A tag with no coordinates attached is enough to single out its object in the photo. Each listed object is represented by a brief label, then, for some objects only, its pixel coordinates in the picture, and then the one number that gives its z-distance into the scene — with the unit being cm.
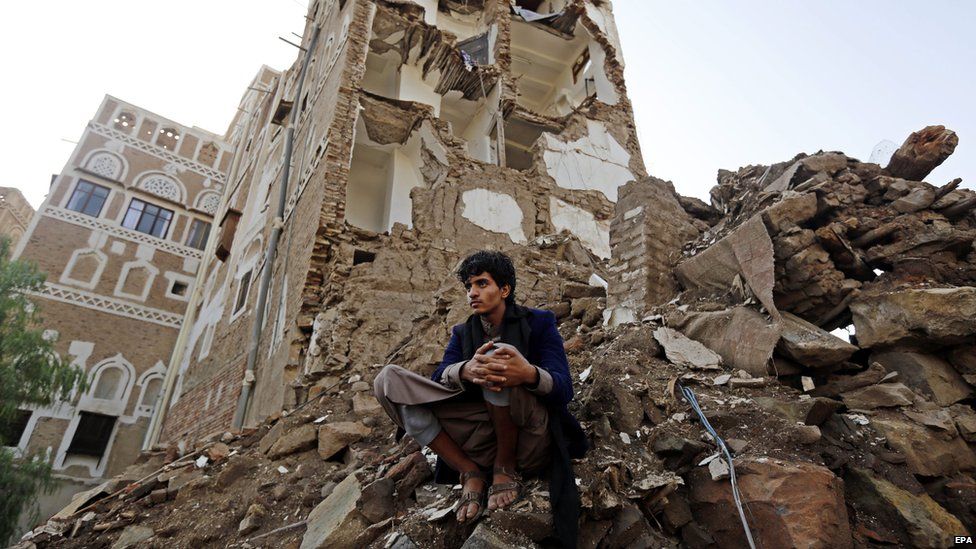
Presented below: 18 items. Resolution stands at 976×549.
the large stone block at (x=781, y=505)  216
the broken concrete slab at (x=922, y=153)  409
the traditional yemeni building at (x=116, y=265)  1550
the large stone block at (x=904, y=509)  224
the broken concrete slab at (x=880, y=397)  285
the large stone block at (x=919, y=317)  293
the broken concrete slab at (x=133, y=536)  381
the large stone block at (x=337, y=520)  264
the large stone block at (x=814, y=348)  311
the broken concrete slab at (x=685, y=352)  337
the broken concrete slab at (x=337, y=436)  408
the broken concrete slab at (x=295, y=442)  434
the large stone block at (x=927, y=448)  255
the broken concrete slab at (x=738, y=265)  353
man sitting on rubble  216
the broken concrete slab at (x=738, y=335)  321
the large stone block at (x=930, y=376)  289
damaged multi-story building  786
